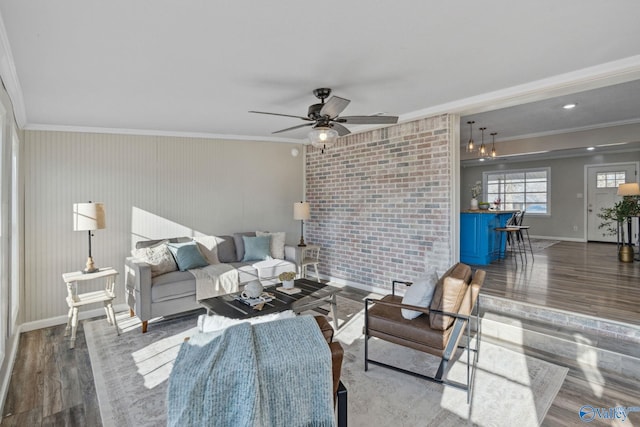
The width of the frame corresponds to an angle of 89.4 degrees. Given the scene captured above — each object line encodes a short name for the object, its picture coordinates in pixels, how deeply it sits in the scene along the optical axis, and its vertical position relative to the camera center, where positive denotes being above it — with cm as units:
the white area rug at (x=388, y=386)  218 -138
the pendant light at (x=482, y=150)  649 +121
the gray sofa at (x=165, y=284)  359 -90
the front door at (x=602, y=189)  806 +55
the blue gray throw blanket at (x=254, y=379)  118 -65
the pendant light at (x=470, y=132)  547 +150
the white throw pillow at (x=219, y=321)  153 -54
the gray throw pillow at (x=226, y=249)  486 -59
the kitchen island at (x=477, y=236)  575 -47
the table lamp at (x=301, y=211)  552 -1
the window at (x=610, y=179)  809 +81
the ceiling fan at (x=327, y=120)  304 +87
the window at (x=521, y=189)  944 +65
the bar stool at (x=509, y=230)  586 -36
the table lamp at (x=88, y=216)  350 -6
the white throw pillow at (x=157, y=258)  396 -59
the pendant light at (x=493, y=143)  649 +150
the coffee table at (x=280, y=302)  294 -90
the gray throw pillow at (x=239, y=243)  505 -51
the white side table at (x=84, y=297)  340 -96
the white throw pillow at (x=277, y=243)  510 -52
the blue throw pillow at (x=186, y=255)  419 -59
